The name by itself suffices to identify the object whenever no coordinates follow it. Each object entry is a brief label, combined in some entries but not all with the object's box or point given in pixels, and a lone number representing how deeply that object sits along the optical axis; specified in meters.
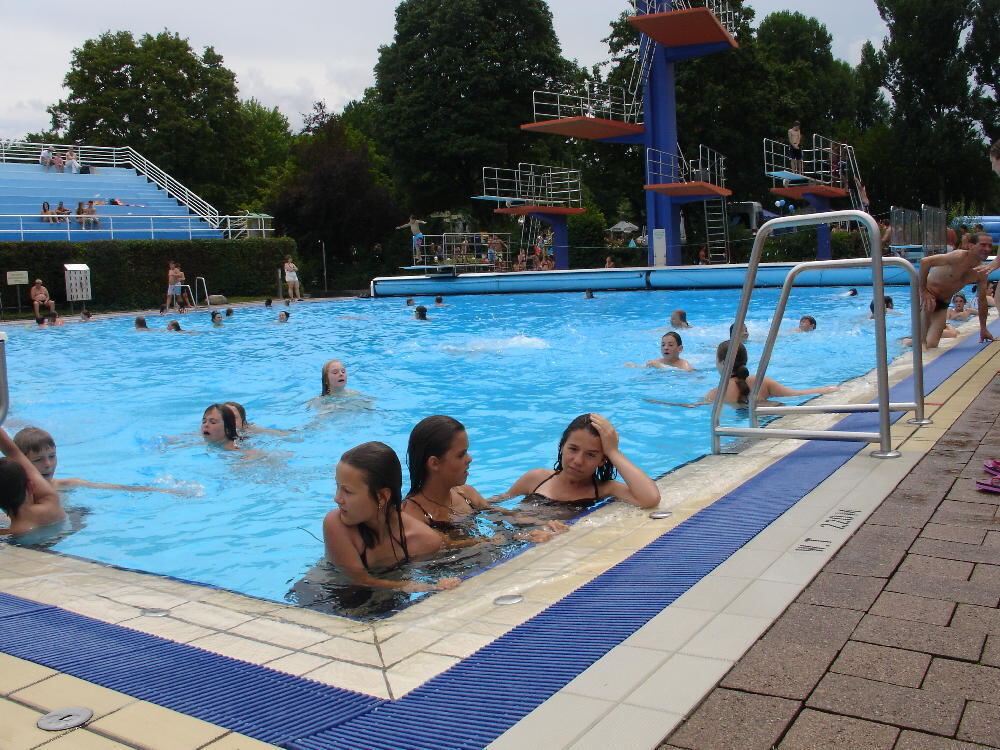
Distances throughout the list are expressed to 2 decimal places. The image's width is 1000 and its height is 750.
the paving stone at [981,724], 1.93
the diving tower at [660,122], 26.66
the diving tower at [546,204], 31.41
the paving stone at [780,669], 2.22
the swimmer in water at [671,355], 10.59
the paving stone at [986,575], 2.86
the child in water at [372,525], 3.58
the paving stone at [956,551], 3.11
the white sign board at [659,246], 27.80
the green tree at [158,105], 44.50
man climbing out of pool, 9.69
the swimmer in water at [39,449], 5.46
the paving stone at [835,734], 1.94
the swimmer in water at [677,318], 14.80
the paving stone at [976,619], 2.52
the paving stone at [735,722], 1.98
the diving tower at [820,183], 28.42
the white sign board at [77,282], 23.69
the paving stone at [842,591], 2.76
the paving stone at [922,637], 2.38
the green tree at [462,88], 38.03
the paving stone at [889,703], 2.02
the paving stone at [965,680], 2.13
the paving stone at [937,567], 2.97
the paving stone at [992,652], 2.30
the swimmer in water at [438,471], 4.21
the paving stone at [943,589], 2.73
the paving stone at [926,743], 1.90
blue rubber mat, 2.19
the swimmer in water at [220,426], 7.41
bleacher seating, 29.17
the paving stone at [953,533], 3.33
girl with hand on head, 4.45
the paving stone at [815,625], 2.50
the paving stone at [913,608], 2.61
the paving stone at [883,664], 2.24
